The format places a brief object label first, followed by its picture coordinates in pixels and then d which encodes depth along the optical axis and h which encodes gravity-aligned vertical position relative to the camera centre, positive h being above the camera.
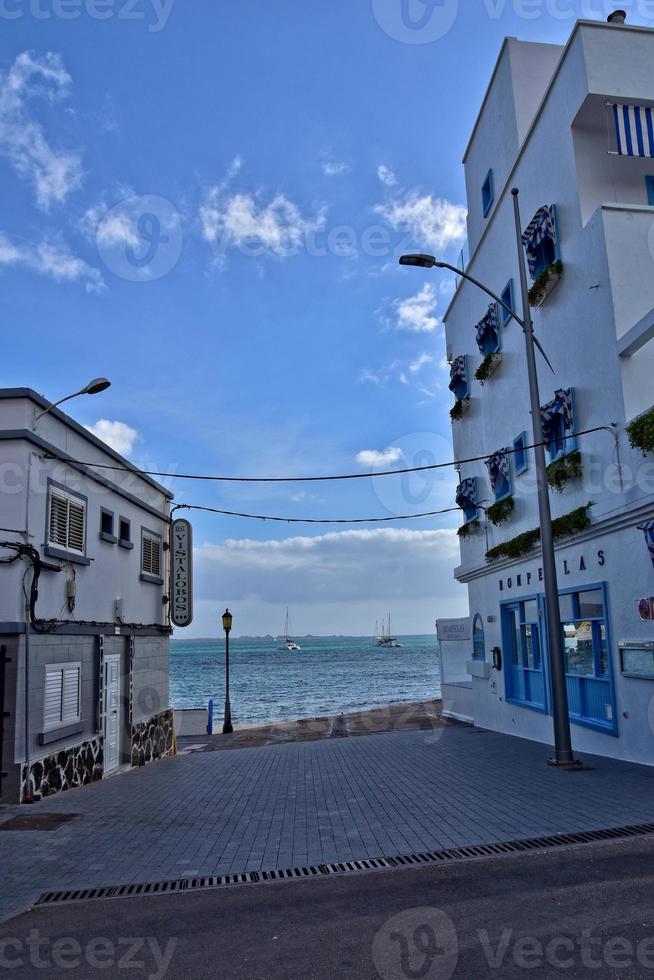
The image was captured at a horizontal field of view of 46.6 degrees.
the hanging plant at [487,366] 18.97 +6.49
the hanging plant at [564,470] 14.24 +2.86
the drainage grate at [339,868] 7.04 -2.29
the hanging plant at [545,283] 14.85 +6.70
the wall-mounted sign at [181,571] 20.92 +1.71
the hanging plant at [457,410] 22.42 +6.31
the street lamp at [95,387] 12.88 +4.18
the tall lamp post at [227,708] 26.39 -2.64
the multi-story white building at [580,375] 12.66 +4.69
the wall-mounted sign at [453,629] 23.62 -0.11
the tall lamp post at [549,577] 12.35 +0.76
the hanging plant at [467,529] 21.41 +2.72
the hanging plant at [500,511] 18.23 +2.74
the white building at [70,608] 12.05 +0.55
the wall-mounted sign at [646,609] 11.59 +0.16
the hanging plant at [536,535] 13.80 +1.78
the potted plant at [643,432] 11.43 +2.82
